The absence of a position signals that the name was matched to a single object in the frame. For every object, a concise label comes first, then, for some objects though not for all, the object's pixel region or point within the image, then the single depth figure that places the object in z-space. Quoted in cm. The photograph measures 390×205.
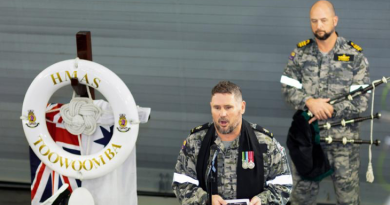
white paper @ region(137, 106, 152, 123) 825
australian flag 842
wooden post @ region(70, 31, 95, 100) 820
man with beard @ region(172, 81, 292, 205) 683
